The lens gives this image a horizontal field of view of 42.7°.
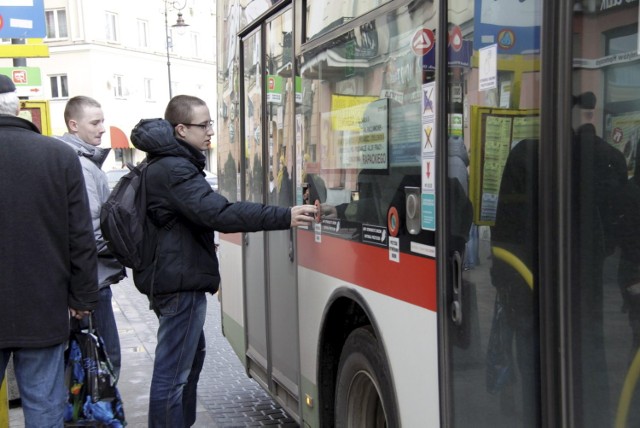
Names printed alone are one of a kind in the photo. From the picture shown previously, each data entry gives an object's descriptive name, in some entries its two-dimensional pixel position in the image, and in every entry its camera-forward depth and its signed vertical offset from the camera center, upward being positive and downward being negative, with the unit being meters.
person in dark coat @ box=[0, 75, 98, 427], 3.42 -0.50
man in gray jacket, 5.09 -0.20
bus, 1.96 -0.25
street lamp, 26.98 +3.74
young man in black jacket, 3.98 -0.46
